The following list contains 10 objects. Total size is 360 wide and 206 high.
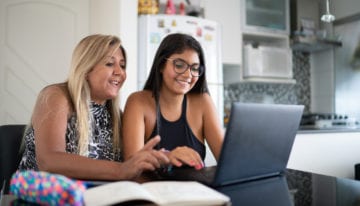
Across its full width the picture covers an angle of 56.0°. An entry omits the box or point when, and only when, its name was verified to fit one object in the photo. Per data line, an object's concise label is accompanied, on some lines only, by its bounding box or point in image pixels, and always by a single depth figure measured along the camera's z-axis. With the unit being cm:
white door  262
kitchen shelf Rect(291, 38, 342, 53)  349
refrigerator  263
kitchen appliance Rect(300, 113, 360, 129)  316
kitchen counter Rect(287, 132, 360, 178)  256
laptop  76
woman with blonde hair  88
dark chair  121
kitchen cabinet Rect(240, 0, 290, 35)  337
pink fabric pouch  49
